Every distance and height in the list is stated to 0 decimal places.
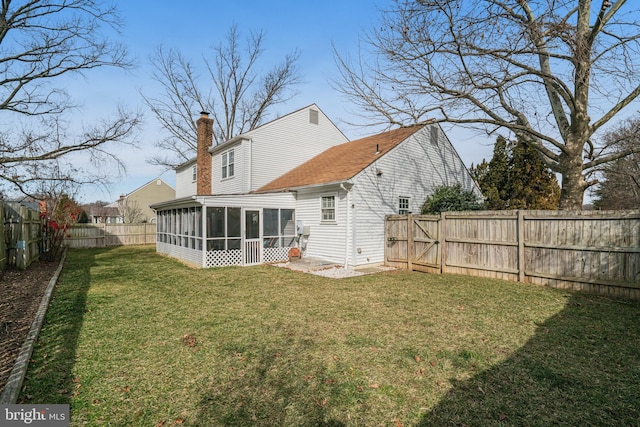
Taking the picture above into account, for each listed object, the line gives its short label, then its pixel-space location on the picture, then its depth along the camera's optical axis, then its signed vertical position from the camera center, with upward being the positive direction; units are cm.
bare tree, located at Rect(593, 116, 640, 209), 1929 +188
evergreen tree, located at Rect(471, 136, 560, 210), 1698 +169
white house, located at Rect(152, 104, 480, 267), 1192 +63
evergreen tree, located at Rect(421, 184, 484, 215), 1266 +47
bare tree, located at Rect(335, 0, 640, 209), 819 +428
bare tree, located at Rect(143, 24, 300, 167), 2631 +1120
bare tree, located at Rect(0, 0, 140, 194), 1243 +445
